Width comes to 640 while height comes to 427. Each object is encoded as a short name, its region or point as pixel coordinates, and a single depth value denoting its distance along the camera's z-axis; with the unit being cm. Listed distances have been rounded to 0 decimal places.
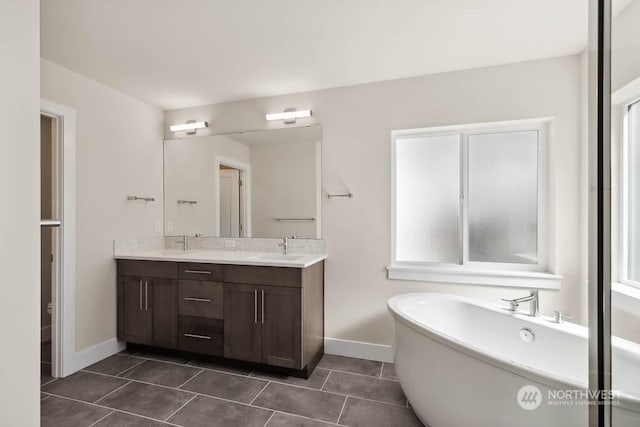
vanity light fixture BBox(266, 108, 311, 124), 287
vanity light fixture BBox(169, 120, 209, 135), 322
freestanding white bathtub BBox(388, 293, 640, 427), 113
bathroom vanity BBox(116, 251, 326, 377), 232
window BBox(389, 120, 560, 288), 245
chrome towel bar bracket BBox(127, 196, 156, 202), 291
